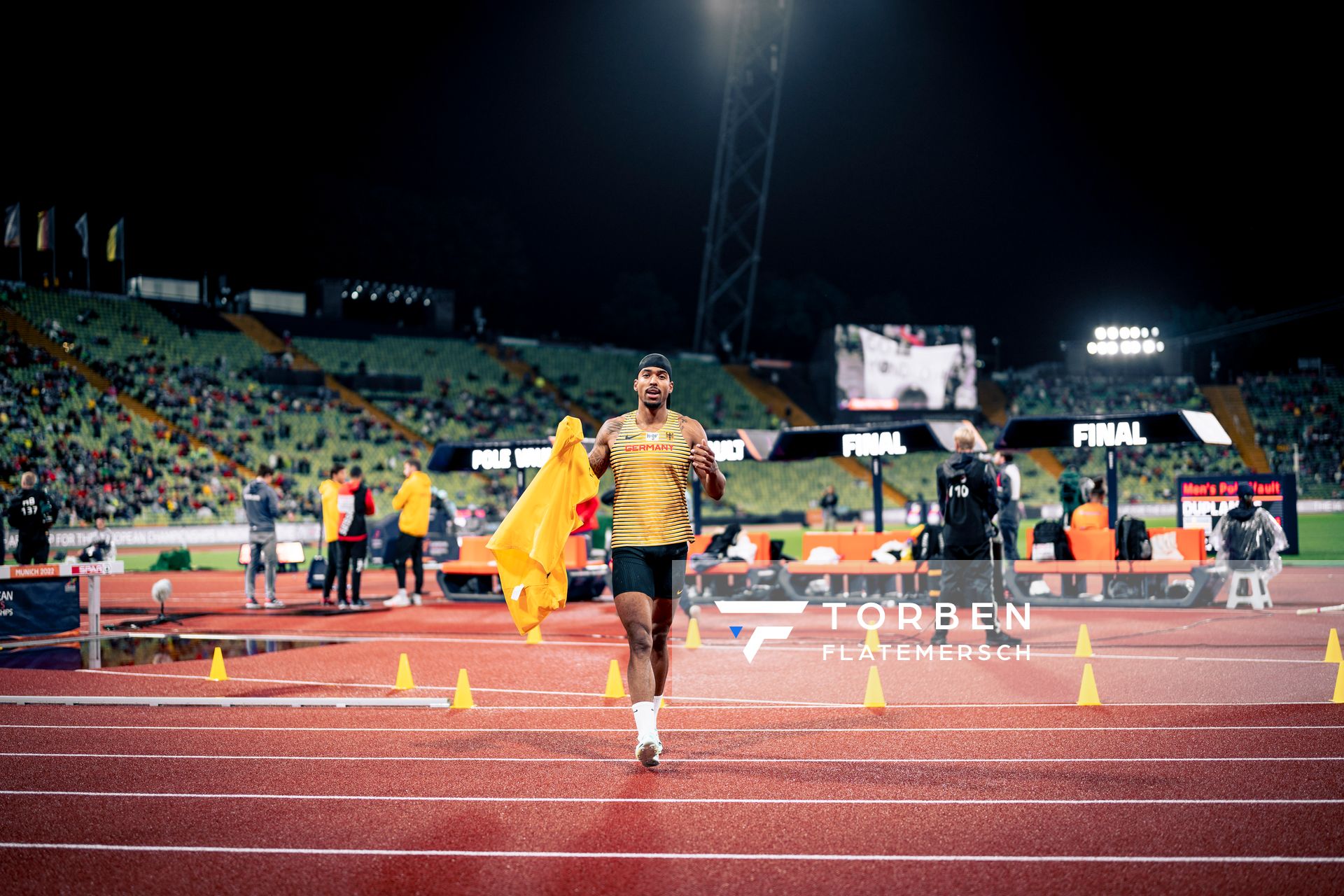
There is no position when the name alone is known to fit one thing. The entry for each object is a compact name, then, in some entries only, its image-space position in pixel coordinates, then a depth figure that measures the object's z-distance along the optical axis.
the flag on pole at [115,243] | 50.03
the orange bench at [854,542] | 17.17
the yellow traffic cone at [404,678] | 9.11
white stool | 14.70
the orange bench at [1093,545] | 15.59
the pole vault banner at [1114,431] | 17.11
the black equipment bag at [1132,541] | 15.47
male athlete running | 6.25
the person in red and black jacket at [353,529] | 16.25
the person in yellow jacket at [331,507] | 16.70
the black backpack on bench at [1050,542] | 15.73
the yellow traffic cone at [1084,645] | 10.20
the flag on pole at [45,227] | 46.75
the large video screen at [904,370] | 52.88
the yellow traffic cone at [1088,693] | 7.93
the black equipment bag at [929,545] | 14.84
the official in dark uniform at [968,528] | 10.64
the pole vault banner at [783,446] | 17.75
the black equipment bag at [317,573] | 20.94
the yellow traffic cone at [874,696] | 8.02
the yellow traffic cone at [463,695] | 8.29
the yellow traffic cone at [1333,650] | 9.69
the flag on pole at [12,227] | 46.38
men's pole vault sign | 21.12
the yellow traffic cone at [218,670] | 9.89
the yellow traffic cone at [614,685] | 8.70
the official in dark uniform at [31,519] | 15.28
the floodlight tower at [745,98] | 59.47
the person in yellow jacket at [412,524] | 15.96
